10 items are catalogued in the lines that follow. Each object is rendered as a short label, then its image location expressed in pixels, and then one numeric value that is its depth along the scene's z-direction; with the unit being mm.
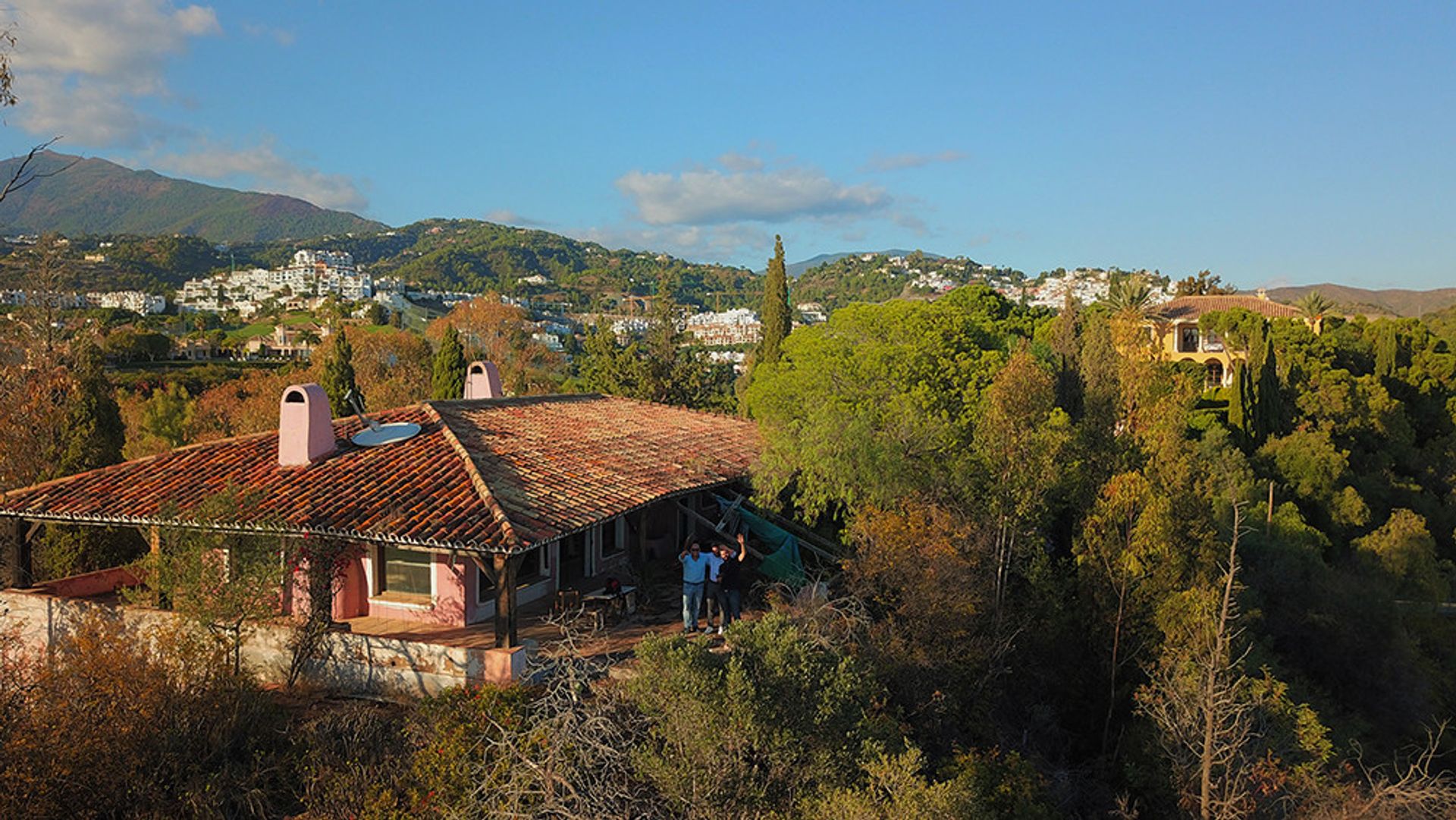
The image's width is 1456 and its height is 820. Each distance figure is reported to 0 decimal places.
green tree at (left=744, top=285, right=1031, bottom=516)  15453
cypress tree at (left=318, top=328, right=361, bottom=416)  31202
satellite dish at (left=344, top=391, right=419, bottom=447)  14523
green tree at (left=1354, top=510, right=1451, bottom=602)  26562
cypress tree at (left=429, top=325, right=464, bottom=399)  34219
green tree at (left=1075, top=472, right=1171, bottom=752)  15398
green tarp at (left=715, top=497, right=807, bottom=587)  15227
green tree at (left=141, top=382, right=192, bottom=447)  31094
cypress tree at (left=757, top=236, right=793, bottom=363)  35125
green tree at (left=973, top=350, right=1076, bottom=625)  15633
